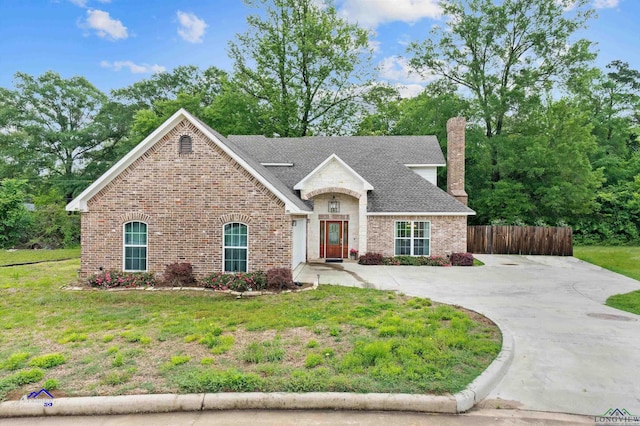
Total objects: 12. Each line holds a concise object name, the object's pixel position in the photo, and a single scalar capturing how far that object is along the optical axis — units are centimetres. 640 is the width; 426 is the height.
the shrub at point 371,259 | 1794
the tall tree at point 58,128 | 3744
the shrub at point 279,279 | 1123
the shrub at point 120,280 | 1174
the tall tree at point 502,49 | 2772
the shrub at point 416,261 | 1795
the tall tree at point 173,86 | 4359
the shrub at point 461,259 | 1773
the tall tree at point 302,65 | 3562
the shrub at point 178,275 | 1177
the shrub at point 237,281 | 1133
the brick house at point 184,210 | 1226
